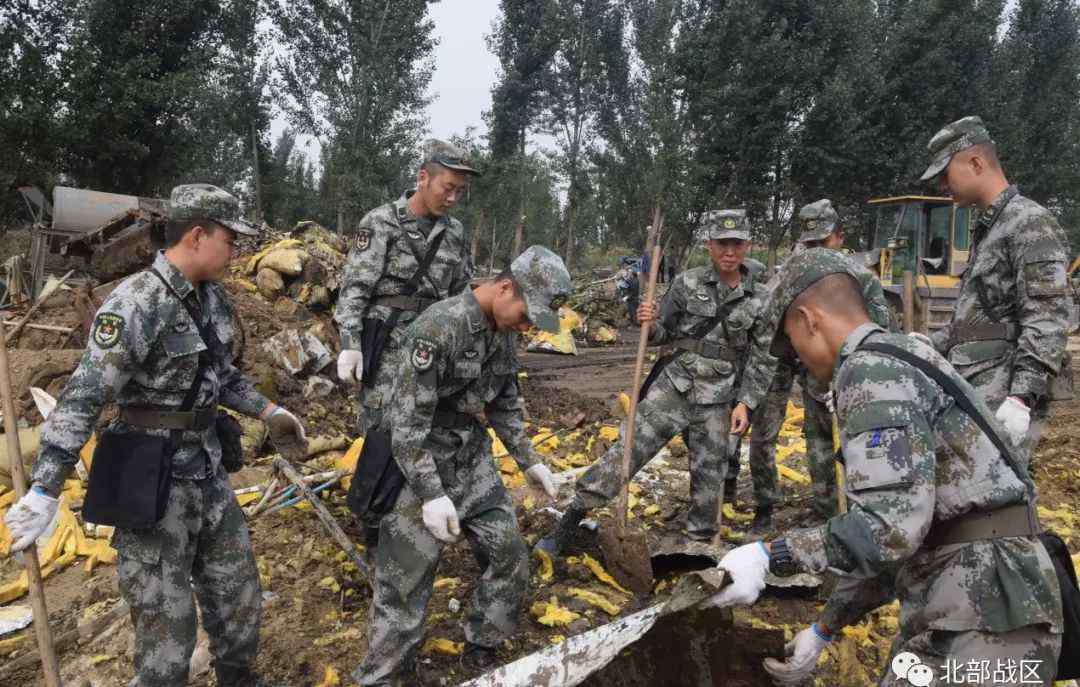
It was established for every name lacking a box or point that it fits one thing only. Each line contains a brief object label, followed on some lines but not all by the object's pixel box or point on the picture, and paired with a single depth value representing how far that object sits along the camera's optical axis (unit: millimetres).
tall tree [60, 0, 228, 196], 16062
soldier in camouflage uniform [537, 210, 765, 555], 4309
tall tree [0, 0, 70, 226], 15180
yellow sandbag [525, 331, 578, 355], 12766
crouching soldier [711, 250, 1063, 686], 1691
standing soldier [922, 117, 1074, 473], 3082
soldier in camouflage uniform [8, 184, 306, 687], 2336
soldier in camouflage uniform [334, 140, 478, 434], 3916
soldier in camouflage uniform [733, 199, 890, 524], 4270
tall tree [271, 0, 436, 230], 19359
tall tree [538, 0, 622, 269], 26125
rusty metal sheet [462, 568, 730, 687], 2029
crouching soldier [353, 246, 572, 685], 2668
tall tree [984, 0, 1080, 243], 23219
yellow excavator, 12719
